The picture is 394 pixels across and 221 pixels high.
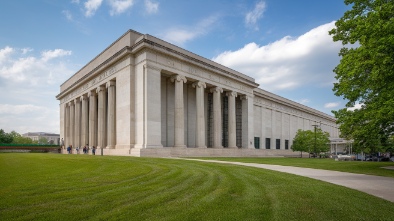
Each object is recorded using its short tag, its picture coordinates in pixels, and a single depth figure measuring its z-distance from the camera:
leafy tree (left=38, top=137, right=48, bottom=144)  183.68
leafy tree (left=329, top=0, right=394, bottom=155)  17.16
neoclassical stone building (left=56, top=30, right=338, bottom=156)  38.12
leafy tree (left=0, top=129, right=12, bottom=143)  108.61
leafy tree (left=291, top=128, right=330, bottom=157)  68.69
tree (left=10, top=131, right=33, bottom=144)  136.25
